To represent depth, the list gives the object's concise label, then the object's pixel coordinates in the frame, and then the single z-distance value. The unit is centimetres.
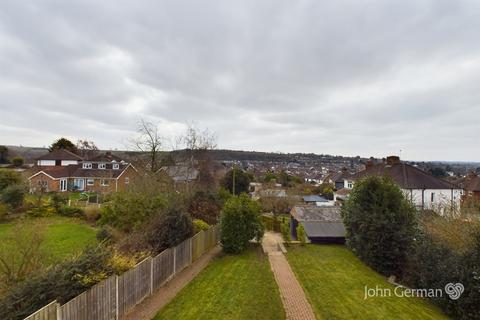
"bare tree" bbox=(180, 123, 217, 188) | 3781
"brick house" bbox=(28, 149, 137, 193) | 4345
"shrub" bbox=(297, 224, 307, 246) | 2188
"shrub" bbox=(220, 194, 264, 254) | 1902
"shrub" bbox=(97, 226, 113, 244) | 1808
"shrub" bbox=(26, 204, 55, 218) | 2792
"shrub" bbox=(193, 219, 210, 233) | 1934
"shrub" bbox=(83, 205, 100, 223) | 2734
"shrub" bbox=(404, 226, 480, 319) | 1163
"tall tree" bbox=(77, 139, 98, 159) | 7169
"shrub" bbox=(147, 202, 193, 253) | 1418
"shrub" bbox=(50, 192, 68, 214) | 2915
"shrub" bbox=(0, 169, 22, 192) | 3162
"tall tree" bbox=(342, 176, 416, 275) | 1716
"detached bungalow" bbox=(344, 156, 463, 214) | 3331
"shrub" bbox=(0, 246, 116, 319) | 726
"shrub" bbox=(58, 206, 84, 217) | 2828
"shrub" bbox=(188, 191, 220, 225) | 2359
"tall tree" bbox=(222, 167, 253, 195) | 5022
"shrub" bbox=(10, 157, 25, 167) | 6569
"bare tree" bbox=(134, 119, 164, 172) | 3209
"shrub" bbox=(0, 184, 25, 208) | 2750
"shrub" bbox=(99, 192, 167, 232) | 1898
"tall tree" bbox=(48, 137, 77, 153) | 6544
